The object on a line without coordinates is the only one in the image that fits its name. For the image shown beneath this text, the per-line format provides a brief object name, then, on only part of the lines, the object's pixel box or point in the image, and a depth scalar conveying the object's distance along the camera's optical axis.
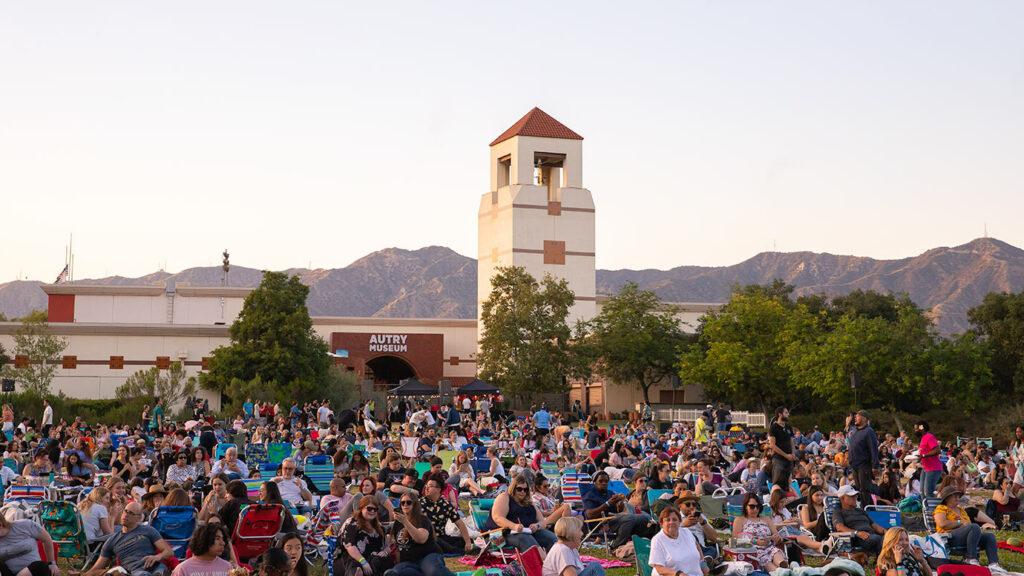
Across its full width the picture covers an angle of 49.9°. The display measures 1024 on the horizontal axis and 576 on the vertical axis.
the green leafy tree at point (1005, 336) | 46.44
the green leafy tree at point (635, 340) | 55.75
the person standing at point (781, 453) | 16.23
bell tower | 64.31
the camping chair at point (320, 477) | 16.59
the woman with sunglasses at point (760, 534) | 10.95
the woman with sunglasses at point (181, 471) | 15.70
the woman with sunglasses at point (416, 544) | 10.10
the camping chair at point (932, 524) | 11.72
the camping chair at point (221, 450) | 21.12
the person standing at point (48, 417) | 28.88
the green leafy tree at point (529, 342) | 52.94
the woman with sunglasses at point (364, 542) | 10.36
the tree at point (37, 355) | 49.88
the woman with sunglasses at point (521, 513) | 11.41
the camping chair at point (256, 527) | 10.43
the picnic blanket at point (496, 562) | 11.45
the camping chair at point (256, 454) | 22.27
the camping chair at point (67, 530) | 11.30
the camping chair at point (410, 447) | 24.34
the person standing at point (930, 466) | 16.50
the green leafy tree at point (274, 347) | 49.28
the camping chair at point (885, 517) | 12.62
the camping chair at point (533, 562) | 10.10
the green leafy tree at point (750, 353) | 49.00
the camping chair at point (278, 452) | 22.33
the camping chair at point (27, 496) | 12.28
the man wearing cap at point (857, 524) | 12.09
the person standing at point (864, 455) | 15.69
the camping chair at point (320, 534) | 12.15
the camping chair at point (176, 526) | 10.77
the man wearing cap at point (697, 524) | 11.09
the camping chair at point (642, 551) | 10.49
